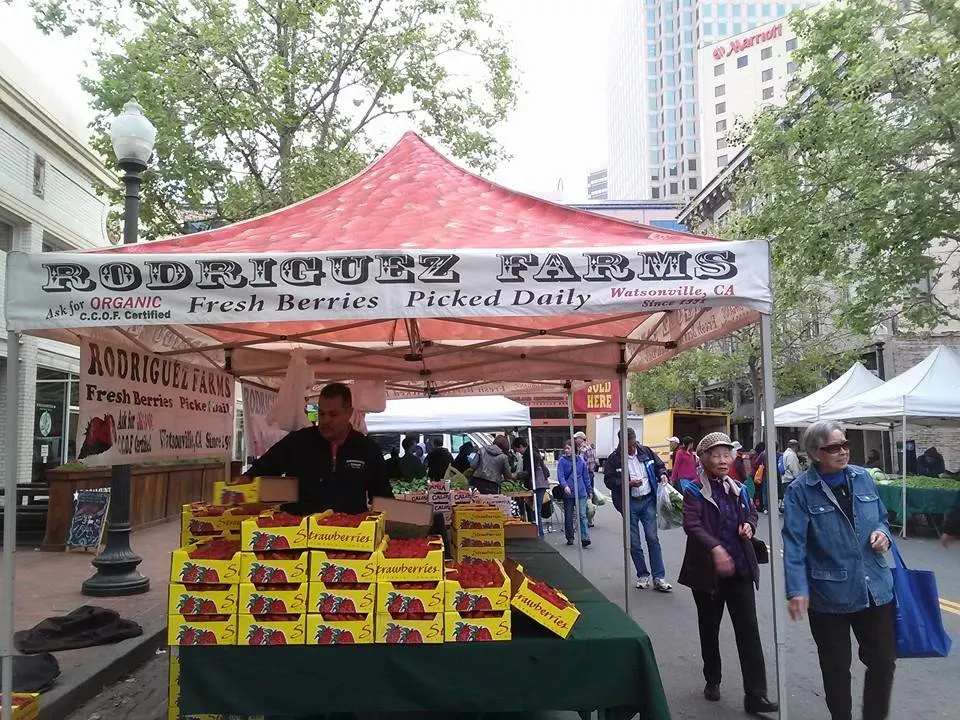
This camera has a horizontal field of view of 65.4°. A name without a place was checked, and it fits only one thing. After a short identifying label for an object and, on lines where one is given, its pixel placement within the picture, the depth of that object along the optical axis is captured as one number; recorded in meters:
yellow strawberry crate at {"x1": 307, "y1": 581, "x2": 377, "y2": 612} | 3.56
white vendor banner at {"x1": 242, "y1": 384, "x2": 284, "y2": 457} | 7.76
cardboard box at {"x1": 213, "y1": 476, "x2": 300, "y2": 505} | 5.05
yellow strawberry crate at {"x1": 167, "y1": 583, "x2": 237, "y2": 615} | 3.53
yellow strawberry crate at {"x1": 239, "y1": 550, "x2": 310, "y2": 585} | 3.58
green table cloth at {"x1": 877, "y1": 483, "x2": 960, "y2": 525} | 14.31
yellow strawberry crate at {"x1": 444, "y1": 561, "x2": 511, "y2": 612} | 3.55
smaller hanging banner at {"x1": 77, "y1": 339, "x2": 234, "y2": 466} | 4.54
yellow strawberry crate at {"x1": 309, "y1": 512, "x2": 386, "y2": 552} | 3.61
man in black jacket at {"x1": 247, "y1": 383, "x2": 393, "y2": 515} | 4.84
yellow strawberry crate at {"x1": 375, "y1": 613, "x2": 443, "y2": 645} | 3.52
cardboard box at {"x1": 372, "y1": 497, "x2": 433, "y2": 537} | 4.85
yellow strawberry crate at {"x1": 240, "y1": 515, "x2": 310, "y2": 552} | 3.61
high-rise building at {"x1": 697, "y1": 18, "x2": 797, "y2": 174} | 87.25
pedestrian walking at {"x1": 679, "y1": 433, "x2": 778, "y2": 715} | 5.05
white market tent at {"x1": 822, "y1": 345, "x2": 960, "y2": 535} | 14.22
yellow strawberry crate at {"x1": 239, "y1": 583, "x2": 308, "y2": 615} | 3.55
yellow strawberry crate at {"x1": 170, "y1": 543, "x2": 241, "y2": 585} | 3.57
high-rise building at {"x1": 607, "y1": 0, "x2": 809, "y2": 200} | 107.25
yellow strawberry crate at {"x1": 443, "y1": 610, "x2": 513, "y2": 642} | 3.53
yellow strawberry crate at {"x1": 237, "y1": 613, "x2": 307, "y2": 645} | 3.53
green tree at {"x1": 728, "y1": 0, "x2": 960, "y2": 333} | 15.49
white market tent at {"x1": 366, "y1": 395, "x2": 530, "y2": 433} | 13.16
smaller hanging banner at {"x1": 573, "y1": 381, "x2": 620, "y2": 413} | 11.37
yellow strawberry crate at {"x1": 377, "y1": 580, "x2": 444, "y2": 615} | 3.54
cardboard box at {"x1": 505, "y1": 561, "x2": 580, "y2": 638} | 3.55
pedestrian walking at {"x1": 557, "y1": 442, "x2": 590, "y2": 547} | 13.00
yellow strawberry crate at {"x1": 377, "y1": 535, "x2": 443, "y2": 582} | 3.58
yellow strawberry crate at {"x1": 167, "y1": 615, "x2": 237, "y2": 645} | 3.51
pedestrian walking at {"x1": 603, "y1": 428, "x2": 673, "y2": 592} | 9.21
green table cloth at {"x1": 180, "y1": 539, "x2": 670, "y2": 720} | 3.49
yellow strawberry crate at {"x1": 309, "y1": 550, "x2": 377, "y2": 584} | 3.58
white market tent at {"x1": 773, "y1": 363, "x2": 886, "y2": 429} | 18.59
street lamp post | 8.38
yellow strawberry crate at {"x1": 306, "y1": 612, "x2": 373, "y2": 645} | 3.54
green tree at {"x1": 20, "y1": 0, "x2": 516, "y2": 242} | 16.02
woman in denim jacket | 4.04
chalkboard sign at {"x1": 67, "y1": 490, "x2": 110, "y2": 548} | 11.58
